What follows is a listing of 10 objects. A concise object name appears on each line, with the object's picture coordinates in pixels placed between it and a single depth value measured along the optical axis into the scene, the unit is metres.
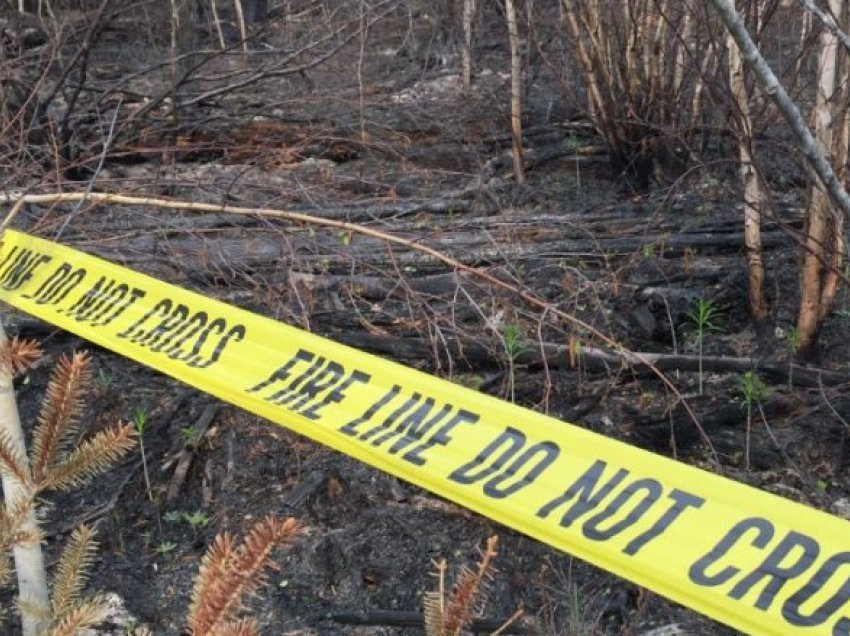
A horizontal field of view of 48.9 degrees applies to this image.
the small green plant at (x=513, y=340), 4.00
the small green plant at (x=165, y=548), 3.67
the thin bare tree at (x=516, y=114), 7.82
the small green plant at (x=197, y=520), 3.77
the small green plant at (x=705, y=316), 4.52
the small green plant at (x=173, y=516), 3.84
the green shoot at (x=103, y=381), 4.68
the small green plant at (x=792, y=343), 4.45
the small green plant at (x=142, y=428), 3.97
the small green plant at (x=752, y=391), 4.02
